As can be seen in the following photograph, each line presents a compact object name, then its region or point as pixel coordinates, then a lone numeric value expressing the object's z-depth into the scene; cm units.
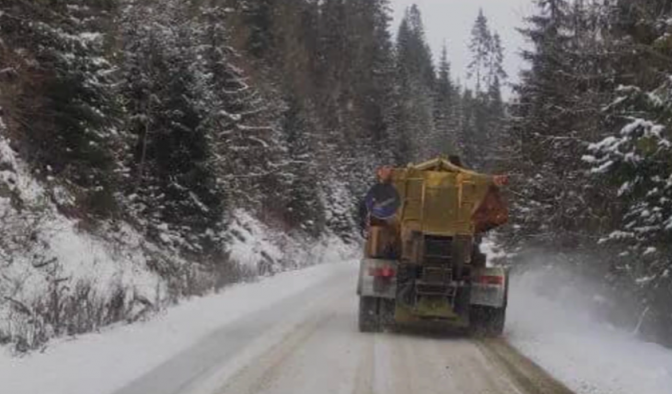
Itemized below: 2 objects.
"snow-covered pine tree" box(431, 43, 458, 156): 11075
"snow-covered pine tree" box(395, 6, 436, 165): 9025
